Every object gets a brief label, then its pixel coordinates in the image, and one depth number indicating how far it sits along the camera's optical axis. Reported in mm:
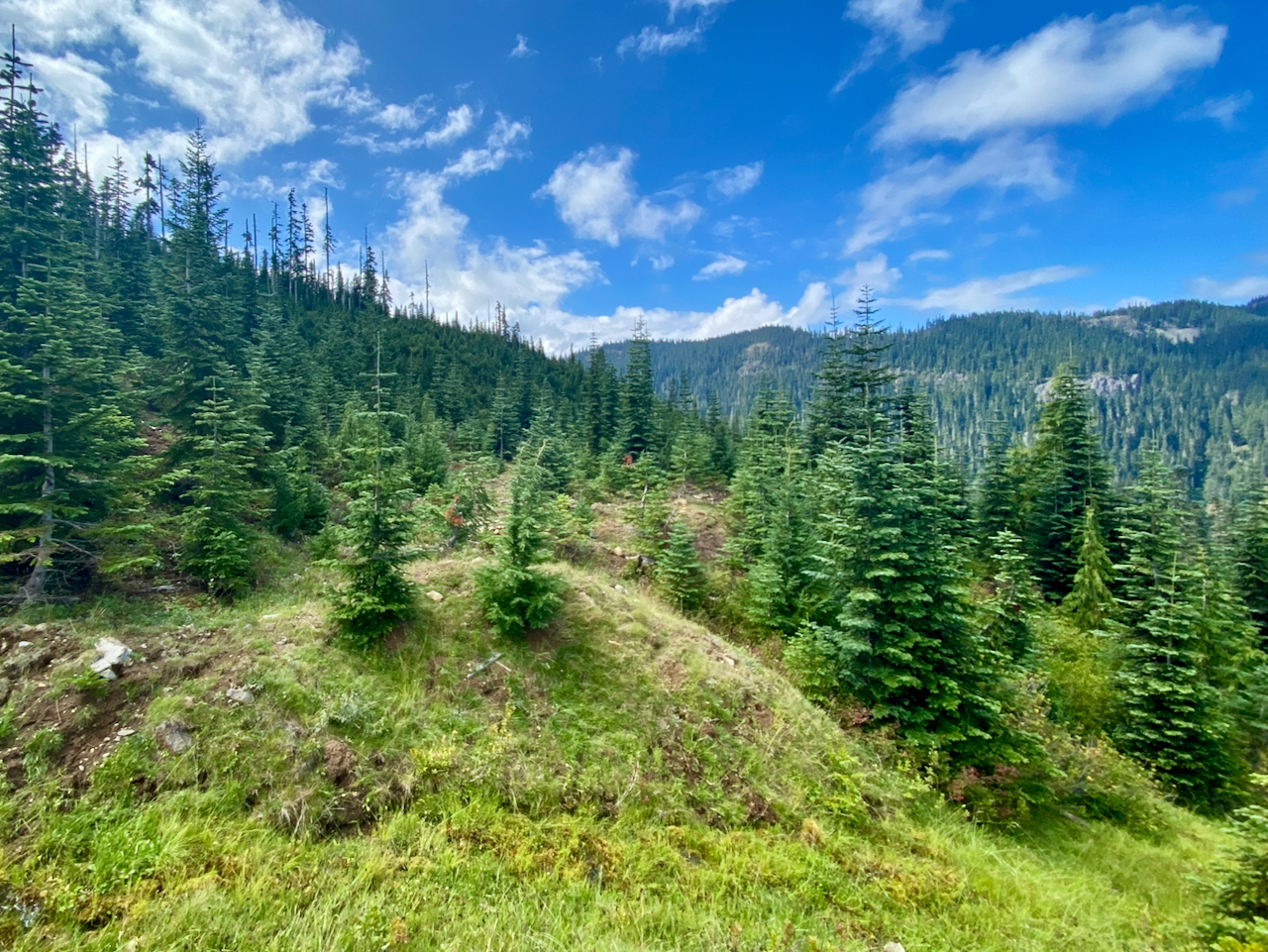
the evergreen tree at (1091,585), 19688
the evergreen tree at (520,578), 10227
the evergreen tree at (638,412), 37684
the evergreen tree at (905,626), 10219
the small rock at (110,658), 7441
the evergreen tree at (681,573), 17031
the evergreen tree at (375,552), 9336
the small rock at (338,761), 7055
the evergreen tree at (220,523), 12094
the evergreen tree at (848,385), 27188
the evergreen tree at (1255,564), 23203
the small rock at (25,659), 7381
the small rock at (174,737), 6859
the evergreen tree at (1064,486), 24656
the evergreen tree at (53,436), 9609
